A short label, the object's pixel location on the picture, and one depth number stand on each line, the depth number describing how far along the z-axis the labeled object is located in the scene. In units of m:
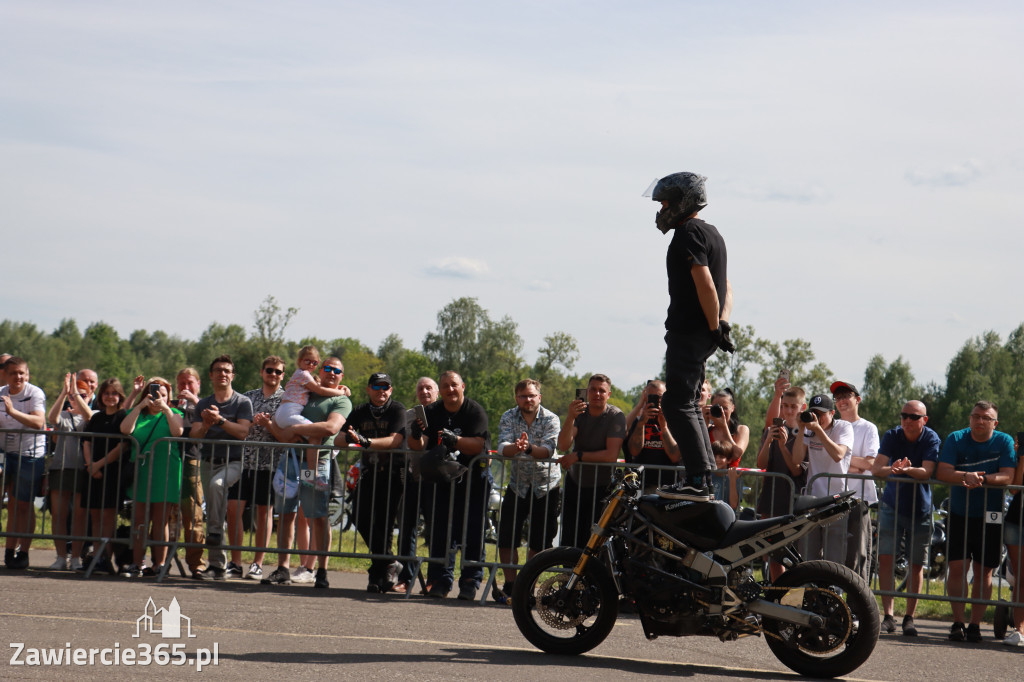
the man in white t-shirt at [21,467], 11.88
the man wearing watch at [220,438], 11.37
